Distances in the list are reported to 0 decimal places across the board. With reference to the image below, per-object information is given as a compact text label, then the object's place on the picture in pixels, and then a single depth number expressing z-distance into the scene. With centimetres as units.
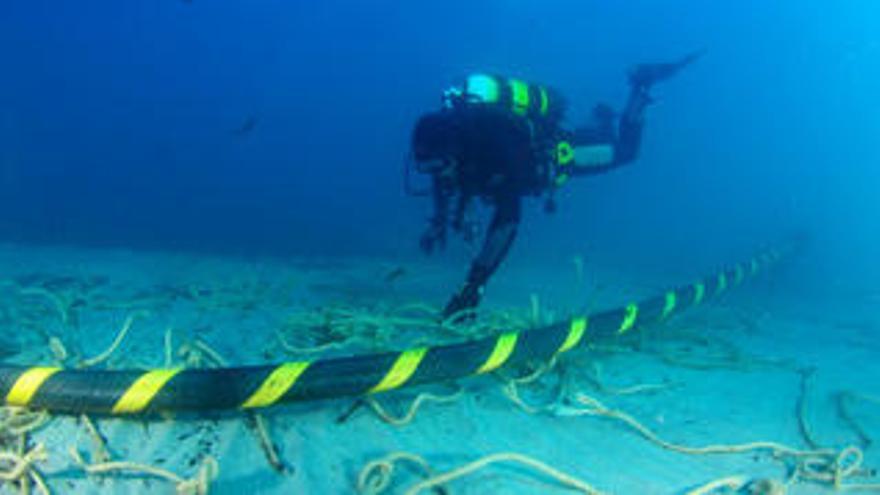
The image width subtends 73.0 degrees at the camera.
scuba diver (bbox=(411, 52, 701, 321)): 480
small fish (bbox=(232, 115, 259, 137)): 1359
